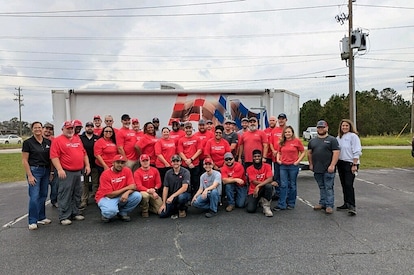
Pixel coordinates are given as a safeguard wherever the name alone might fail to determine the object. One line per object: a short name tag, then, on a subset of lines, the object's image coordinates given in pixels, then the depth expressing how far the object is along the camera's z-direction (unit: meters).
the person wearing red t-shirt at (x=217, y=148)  6.23
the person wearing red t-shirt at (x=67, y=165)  5.23
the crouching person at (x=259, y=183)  5.82
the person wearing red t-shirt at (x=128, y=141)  6.24
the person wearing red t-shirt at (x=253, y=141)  6.33
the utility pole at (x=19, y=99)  59.91
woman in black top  5.10
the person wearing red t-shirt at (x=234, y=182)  6.00
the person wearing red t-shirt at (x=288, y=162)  5.96
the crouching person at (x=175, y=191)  5.60
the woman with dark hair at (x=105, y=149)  5.97
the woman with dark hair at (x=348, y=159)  5.65
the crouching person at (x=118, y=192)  5.33
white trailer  7.16
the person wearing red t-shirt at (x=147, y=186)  5.66
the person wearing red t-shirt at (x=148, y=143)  6.25
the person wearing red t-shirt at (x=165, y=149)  6.11
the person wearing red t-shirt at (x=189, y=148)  6.20
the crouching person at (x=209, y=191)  5.68
